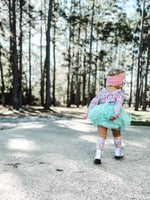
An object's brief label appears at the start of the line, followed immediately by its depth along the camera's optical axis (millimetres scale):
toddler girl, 3211
